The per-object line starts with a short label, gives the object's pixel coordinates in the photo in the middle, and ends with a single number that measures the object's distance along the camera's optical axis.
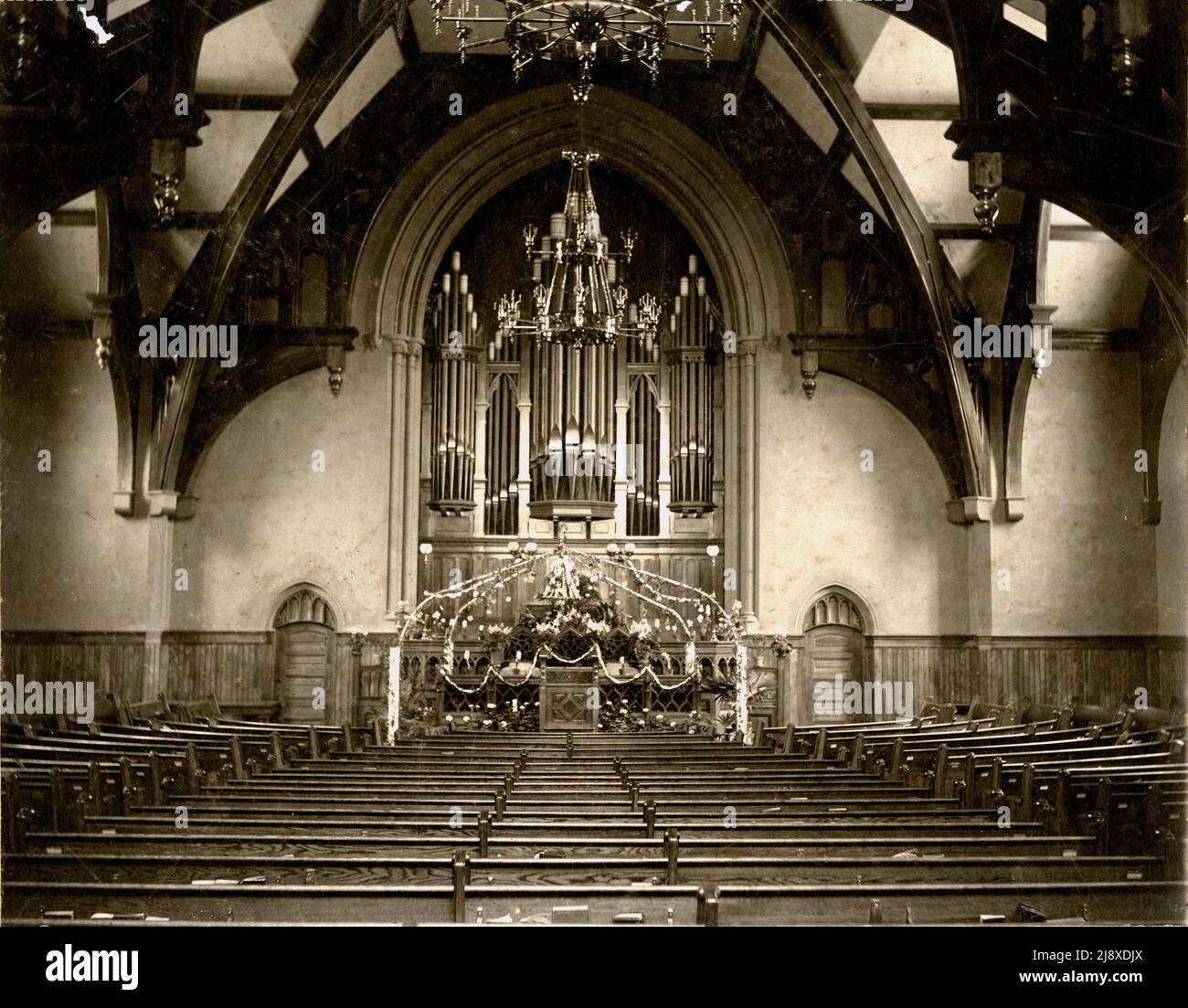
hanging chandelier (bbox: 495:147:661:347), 14.39
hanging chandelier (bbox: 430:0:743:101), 9.36
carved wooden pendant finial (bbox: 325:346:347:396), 18.33
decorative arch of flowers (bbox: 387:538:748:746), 15.75
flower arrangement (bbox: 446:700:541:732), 15.01
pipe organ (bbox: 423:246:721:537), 19.25
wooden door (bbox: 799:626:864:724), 18.47
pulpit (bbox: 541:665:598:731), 14.11
